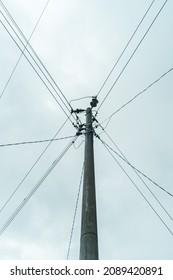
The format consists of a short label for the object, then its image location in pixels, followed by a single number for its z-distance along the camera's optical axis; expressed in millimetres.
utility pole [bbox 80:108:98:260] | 5892
